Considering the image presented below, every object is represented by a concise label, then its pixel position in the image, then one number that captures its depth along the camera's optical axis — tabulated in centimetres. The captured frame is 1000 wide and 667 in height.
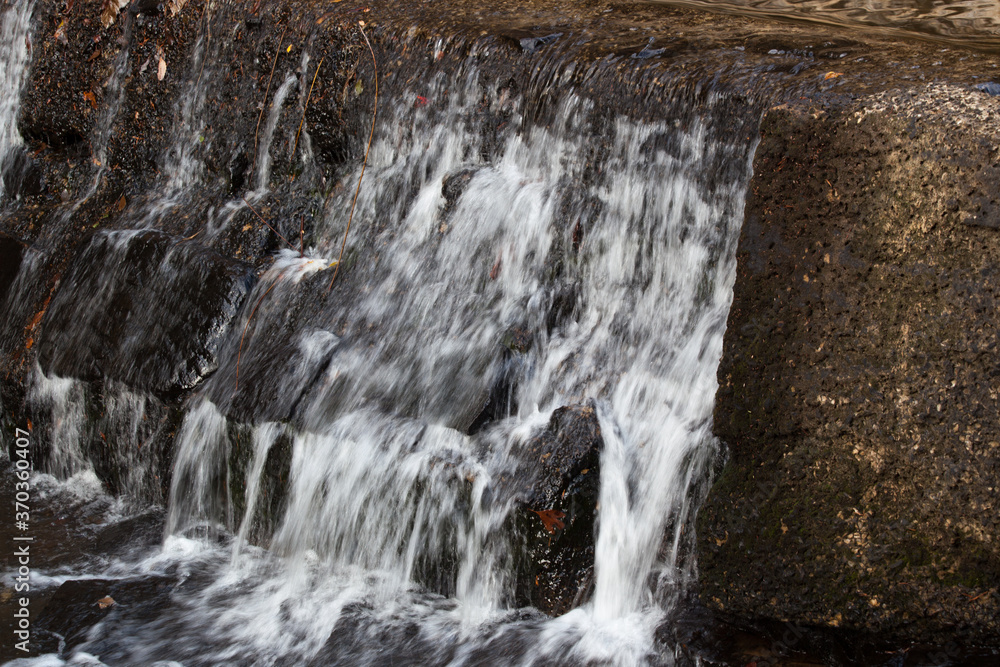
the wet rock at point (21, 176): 590
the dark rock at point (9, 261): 557
